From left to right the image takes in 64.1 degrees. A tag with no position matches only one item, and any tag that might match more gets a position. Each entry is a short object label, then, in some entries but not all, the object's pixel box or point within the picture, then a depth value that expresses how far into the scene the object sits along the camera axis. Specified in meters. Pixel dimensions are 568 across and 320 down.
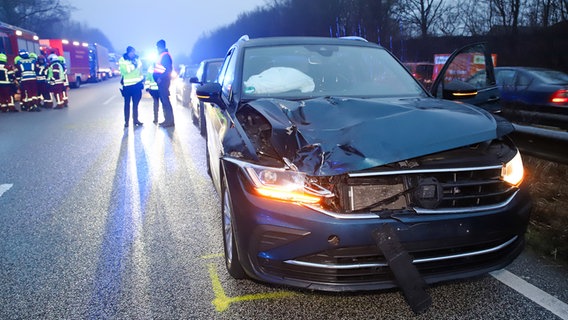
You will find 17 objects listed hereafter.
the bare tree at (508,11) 28.19
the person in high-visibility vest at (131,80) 11.17
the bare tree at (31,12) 56.88
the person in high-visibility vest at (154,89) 11.72
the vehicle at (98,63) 40.53
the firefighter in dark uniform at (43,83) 15.99
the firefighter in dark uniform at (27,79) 15.47
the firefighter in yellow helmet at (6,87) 15.03
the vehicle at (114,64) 60.31
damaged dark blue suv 2.56
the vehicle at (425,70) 14.37
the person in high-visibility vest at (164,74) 11.15
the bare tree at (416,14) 41.56
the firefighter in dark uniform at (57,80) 16.28
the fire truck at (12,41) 20.97
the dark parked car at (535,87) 9.82
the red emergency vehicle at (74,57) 32.34
